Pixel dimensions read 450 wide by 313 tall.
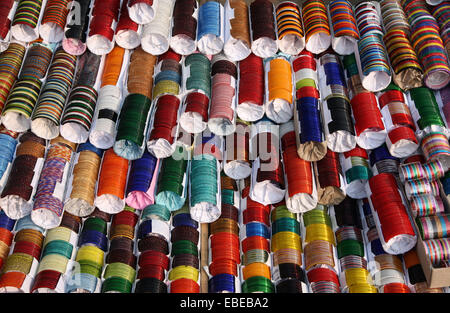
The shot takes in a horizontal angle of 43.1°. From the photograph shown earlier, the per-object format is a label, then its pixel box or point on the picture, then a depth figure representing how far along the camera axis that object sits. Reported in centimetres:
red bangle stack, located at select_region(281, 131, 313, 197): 356
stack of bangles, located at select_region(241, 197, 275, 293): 344
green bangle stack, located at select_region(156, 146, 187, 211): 360
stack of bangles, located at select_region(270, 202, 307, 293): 343
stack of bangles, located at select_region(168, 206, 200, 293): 342
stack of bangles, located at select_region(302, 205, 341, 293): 340
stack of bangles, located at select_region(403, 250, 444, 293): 331
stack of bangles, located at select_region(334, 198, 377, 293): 338
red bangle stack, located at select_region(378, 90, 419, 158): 359
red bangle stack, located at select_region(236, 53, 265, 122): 383
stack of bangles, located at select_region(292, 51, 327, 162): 361
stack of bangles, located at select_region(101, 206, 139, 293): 342
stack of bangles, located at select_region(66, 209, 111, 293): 340
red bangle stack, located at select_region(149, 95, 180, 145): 362
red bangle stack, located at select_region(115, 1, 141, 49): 398
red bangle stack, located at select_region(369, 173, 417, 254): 336
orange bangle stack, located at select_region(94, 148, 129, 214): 359
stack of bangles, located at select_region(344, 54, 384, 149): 364
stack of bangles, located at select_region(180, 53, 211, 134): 374
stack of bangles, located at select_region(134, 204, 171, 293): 341
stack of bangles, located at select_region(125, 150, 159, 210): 360
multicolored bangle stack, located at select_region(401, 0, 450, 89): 372
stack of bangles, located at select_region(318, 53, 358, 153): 365
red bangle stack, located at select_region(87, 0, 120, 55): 393
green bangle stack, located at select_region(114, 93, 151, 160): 361
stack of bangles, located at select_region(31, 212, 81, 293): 336
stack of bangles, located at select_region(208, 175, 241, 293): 344
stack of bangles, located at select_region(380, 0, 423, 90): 377
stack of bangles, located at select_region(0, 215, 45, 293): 335
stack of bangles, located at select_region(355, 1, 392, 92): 376
